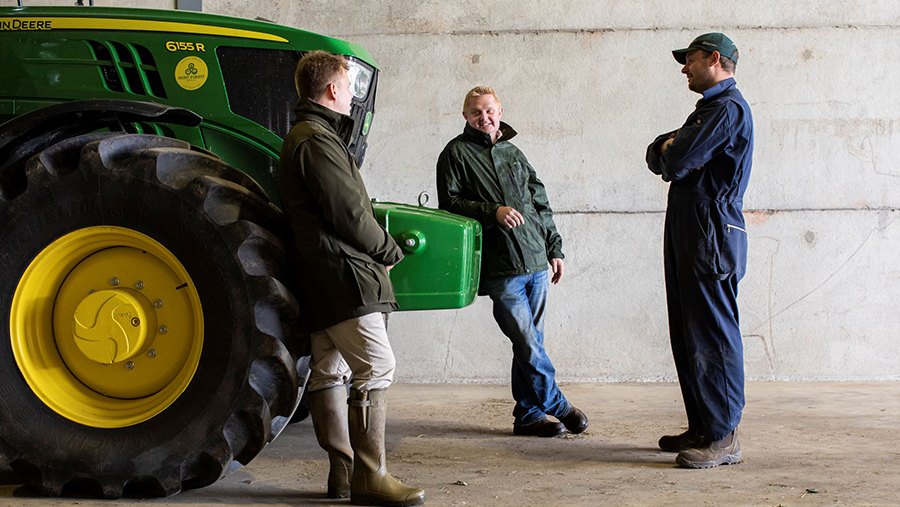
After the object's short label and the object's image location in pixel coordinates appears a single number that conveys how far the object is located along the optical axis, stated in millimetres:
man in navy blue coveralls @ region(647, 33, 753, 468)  3336
